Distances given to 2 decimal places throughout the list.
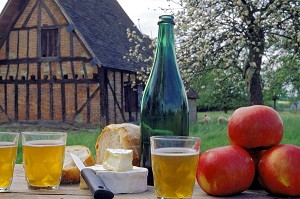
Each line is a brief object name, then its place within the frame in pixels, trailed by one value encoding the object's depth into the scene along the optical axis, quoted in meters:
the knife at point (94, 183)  1.30
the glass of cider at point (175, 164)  1.36
